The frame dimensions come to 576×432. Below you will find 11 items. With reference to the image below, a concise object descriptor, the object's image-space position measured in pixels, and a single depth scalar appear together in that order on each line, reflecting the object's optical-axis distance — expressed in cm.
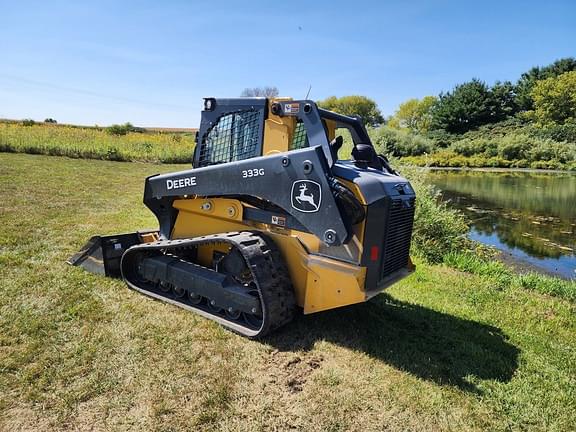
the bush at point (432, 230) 845
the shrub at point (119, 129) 3566
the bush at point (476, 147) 3941
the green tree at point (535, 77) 5534
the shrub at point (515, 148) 3719
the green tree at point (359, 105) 9396
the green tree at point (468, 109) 5397
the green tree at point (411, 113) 8419
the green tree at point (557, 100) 4850
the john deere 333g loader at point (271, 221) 384
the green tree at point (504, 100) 5534
